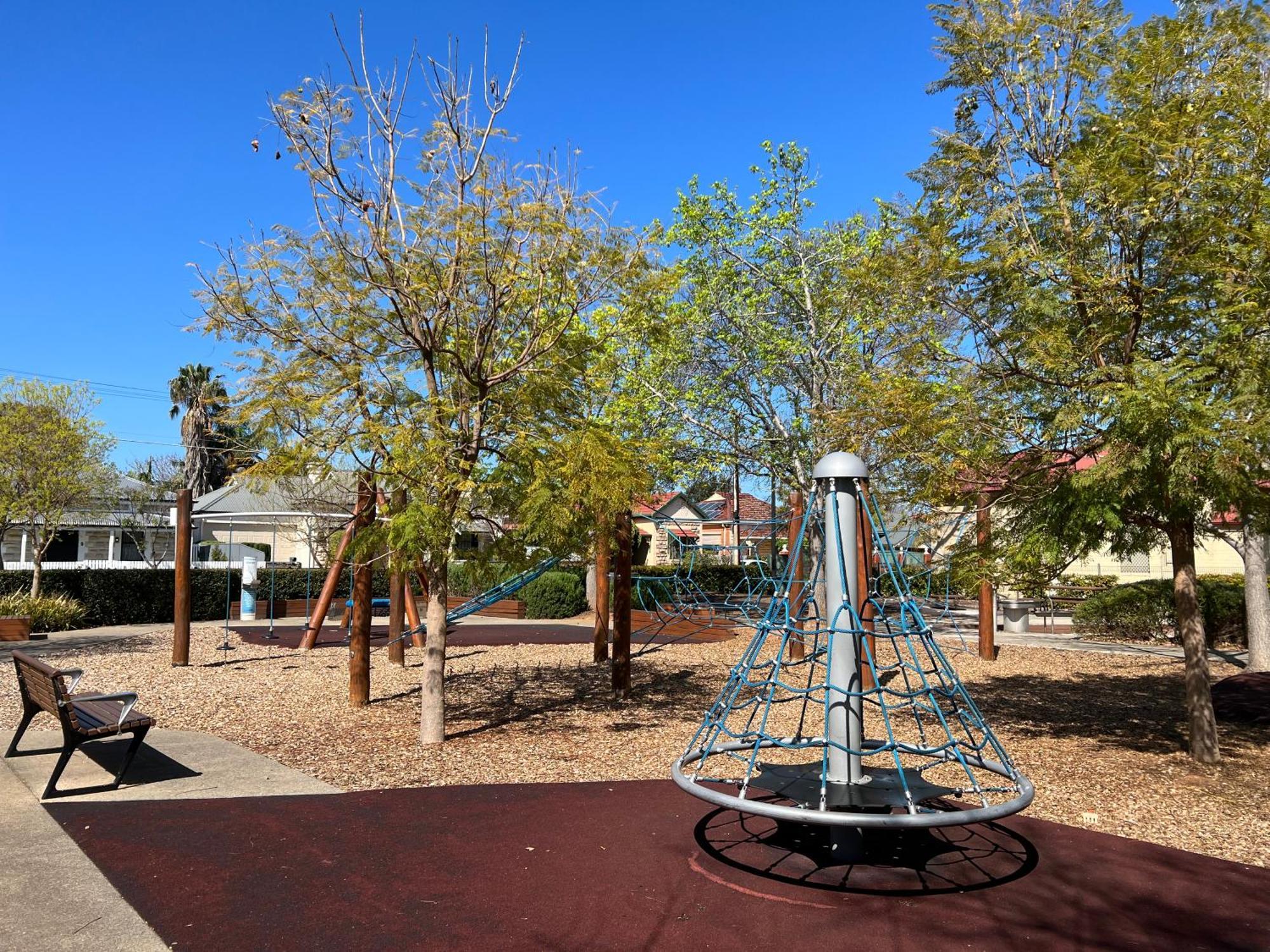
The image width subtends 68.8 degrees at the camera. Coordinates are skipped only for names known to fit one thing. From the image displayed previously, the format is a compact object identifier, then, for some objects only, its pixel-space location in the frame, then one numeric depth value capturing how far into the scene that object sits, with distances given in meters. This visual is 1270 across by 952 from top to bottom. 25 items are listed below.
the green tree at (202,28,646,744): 7.81
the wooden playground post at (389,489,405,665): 14.23
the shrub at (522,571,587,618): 24.34
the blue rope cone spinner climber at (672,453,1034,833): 4.85
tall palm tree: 43.78
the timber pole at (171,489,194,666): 13.70
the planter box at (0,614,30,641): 17.22
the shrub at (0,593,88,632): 18.20
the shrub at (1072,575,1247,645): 16.89
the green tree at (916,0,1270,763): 6.76
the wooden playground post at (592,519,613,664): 14.18
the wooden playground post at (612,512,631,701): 11.34
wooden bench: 6.44
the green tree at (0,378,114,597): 19.22
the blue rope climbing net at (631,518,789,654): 15.54
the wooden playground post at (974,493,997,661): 15.34
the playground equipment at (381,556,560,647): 12.46
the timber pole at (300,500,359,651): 15.73
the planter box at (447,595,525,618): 24.56
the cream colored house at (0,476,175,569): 39.75
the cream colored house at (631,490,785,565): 36.72
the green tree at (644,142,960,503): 16.75
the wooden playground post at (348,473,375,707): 10.39
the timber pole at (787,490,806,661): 14.53
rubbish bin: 21.39
